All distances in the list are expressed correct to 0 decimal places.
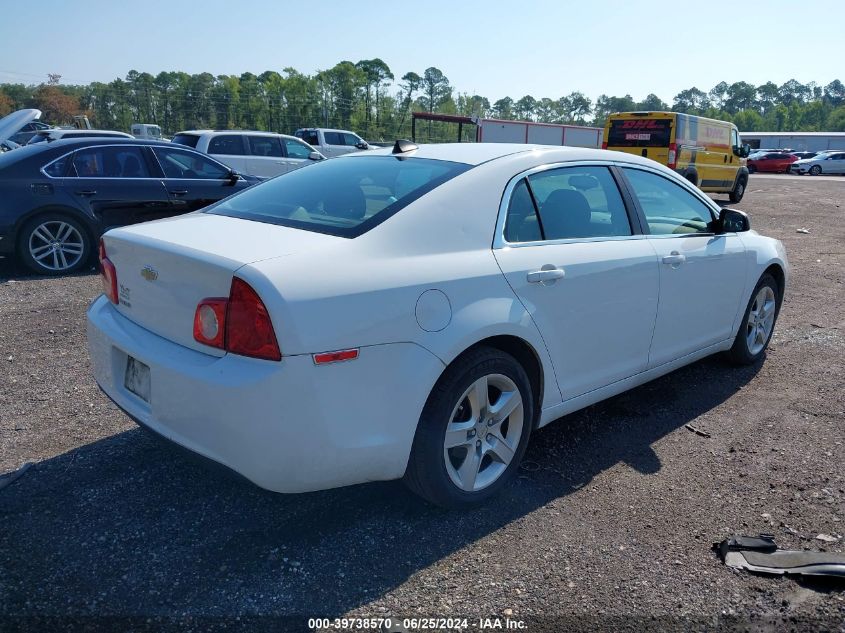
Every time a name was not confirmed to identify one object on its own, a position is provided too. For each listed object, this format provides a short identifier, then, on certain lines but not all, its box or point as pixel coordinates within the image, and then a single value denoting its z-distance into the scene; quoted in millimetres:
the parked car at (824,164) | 42656
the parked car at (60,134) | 15230
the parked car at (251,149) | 14648
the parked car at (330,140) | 23844
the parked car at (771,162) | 44781
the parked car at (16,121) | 9711
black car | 7402
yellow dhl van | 18297
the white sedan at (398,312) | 2344
